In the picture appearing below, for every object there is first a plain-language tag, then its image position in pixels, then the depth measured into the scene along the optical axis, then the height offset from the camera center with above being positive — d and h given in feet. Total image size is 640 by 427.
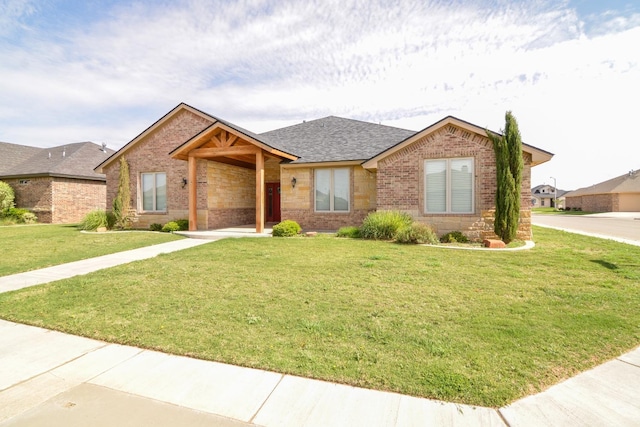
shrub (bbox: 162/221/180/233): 51.16 -3.02
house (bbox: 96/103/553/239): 39.78 +5.72
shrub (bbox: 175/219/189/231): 52.54 -2.59
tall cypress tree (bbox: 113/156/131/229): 55.36 +1.71
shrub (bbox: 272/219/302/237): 42.93 -3.01
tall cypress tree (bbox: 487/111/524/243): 35.55 +3.34
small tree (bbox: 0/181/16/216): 73.10 +2.81
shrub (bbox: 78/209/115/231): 53.77 -2.07
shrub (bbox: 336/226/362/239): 41.06 -3.24
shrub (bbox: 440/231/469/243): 38.74 -3.79
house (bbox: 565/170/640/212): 130.31 +5.90
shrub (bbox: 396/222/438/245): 36.42 -3.19
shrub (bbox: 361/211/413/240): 38.52 -2.03
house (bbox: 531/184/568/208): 294.87 +13.24
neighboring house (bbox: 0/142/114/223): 73.82 +7.40
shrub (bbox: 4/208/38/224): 71.82 -1.53
